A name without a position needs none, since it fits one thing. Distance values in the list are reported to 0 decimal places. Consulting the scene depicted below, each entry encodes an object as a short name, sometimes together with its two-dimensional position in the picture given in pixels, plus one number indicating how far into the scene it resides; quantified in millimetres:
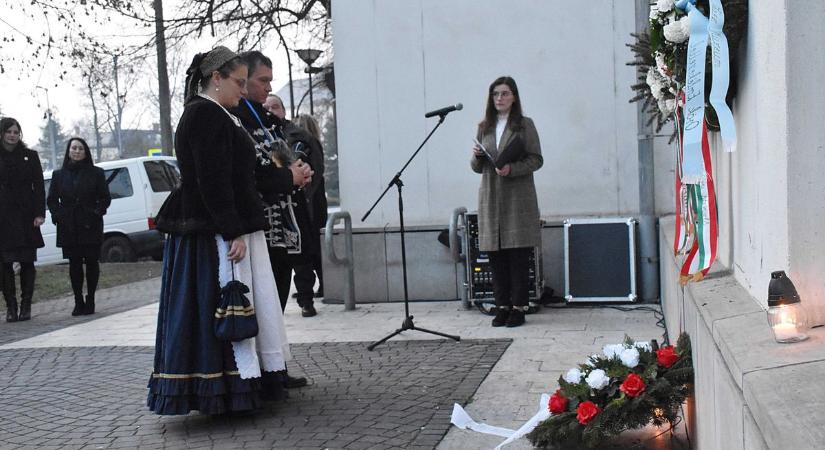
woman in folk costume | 4629
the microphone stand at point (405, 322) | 6555
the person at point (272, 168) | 5164
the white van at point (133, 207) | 16828
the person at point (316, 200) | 8086
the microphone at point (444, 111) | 6660
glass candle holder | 2076
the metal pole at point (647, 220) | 7848
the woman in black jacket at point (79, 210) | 9719
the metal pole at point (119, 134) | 53500
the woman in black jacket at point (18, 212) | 9539
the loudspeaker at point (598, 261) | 8008
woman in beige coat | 7121
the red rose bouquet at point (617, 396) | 3607
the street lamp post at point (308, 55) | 18172
